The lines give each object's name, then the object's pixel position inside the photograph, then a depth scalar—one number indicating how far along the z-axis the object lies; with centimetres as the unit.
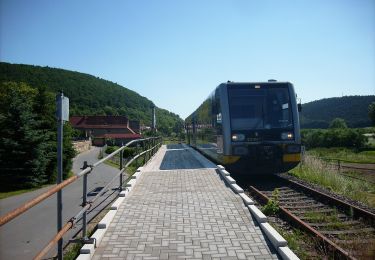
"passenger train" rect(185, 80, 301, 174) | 1105
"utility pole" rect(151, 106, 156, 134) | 2322
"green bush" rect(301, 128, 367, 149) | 5886
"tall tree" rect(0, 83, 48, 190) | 2111
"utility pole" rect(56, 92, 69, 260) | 430
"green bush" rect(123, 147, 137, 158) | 3547
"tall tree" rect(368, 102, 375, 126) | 7119
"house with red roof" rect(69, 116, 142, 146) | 10050
